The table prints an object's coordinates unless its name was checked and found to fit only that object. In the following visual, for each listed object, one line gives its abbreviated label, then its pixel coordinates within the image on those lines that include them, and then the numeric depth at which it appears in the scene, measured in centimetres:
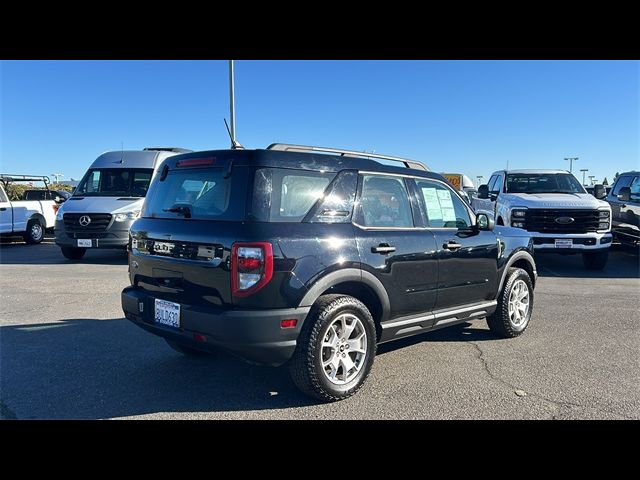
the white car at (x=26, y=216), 1372
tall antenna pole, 1528
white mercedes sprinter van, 1052
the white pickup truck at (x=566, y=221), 963
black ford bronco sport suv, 331
